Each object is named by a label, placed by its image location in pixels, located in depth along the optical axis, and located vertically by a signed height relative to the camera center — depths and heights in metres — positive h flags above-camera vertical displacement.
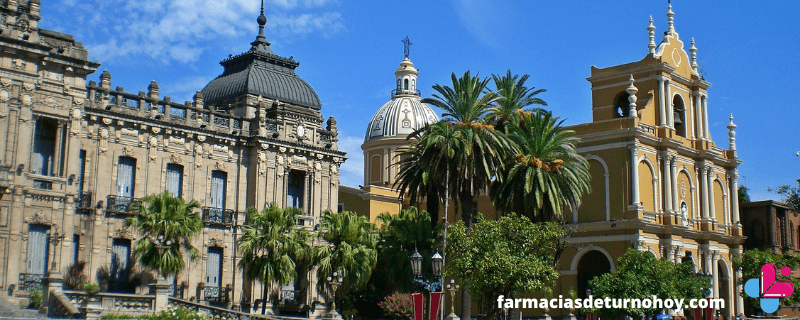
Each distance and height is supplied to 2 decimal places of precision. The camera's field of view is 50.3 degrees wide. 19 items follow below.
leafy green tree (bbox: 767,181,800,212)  71.00 +7.90
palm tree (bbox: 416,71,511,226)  43.31 +7.42
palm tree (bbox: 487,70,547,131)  47.31 +10.60
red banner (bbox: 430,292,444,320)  27.84 -0.46
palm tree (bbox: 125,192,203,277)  37.72 +2.48
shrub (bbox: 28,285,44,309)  32.72 -0.53
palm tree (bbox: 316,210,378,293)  43.56 +1.99
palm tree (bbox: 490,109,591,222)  44.12 +6.04
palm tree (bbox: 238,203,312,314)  41.38 +2.04
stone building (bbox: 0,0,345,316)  34.34 +6.37
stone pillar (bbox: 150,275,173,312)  33.34 -0.34
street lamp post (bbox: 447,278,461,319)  37.14 +0.10
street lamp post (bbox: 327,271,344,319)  41.06 +0.28
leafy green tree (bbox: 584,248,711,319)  40.22 +0.47
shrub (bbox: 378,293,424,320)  41.06 -0.83
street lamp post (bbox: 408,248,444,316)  29.17 +0.81
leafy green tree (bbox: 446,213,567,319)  38.03 +1.53
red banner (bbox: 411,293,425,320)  27.89 -0.53
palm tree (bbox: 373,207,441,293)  45.38 +2.23
